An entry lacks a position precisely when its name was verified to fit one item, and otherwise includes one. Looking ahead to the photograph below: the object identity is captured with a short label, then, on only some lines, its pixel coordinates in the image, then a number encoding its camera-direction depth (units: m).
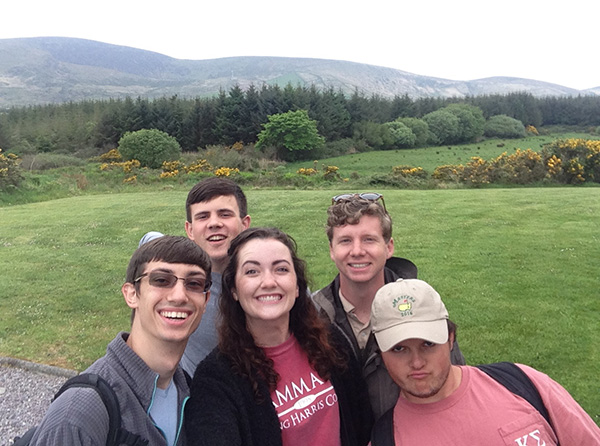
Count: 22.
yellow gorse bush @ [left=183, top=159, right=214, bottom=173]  30.80
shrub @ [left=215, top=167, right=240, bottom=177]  27.51
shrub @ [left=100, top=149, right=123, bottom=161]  39.49
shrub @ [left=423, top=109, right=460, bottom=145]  58.81
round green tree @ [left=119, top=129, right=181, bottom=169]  36.56
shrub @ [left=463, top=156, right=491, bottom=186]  22.95
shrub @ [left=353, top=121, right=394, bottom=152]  51.44
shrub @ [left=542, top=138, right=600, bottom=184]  22.38
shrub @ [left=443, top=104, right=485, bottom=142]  60.94
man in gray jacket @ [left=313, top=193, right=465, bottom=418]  2.62
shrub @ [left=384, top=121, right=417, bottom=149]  52.91
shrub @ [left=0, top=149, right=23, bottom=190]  21.34
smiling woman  1.95
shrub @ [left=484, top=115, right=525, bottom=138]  64.12
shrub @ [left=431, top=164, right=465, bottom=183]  24.16
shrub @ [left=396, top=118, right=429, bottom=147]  55.80
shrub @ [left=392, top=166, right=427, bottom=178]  25.83
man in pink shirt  1.87
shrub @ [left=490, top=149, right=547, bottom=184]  22.61
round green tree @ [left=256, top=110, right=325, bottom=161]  43.19
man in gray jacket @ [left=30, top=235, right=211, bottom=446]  1.83
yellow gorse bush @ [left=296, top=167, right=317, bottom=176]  30.28
